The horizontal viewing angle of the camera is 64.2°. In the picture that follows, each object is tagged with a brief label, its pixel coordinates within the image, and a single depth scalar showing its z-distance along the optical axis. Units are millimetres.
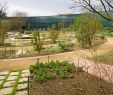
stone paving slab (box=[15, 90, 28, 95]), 3213
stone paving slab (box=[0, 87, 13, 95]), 3254
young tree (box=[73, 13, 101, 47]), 8244
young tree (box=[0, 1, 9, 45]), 9277
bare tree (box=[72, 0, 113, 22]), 2215
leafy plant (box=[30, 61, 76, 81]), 3798
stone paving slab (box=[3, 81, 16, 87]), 3569
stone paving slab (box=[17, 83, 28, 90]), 3414
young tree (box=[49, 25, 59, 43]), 9658
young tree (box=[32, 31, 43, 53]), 6986
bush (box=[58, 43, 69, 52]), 7098
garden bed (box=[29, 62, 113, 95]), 3265
